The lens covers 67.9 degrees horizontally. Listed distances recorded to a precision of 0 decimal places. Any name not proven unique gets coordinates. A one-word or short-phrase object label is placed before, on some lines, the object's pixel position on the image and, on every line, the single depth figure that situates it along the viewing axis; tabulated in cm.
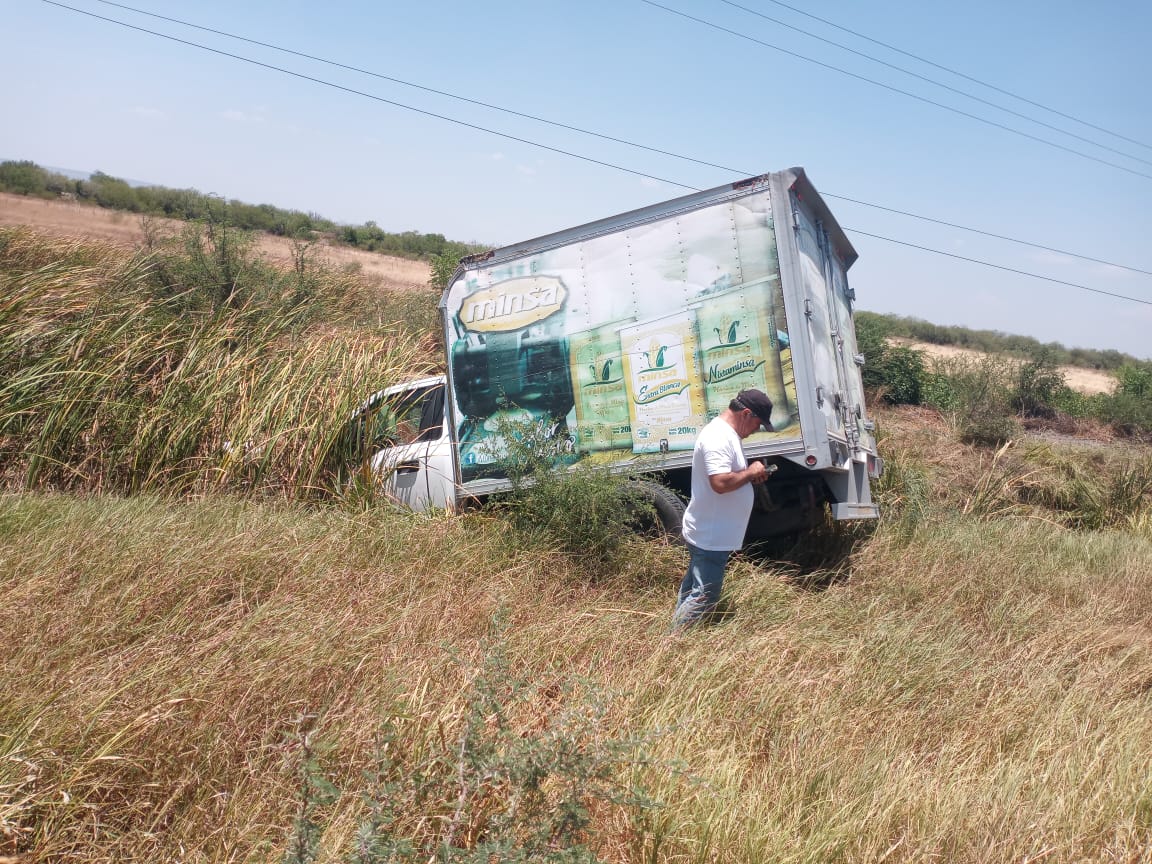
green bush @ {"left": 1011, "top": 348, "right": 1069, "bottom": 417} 1672
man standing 502
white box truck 648
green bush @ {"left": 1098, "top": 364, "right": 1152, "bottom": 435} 1705
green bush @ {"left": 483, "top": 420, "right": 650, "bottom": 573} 629
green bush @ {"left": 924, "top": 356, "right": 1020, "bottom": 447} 1302
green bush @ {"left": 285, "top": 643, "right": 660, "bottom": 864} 255
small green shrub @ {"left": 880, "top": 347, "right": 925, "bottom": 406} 1528
